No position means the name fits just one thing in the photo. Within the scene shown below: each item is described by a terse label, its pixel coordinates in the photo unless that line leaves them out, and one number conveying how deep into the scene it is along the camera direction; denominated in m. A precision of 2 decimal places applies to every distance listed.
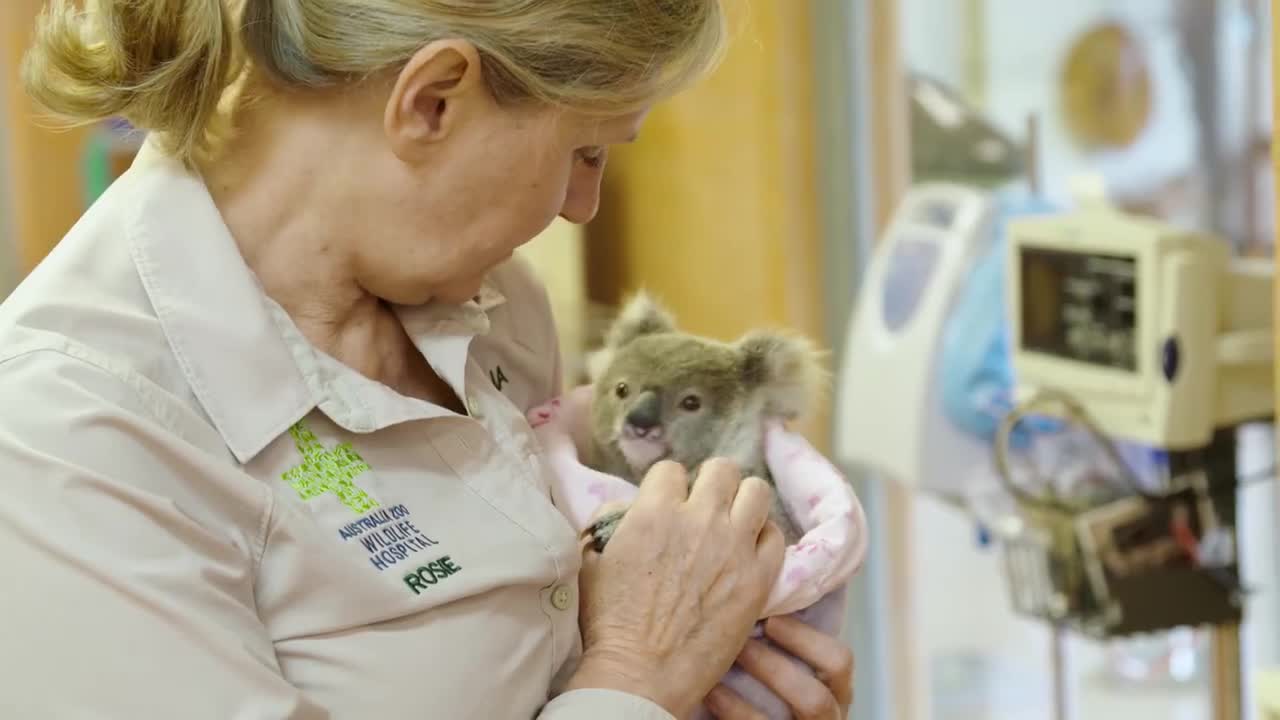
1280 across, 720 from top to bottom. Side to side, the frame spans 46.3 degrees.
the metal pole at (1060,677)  2.85
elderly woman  0.98
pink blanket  1.36
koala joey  1.48
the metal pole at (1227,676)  2.37
